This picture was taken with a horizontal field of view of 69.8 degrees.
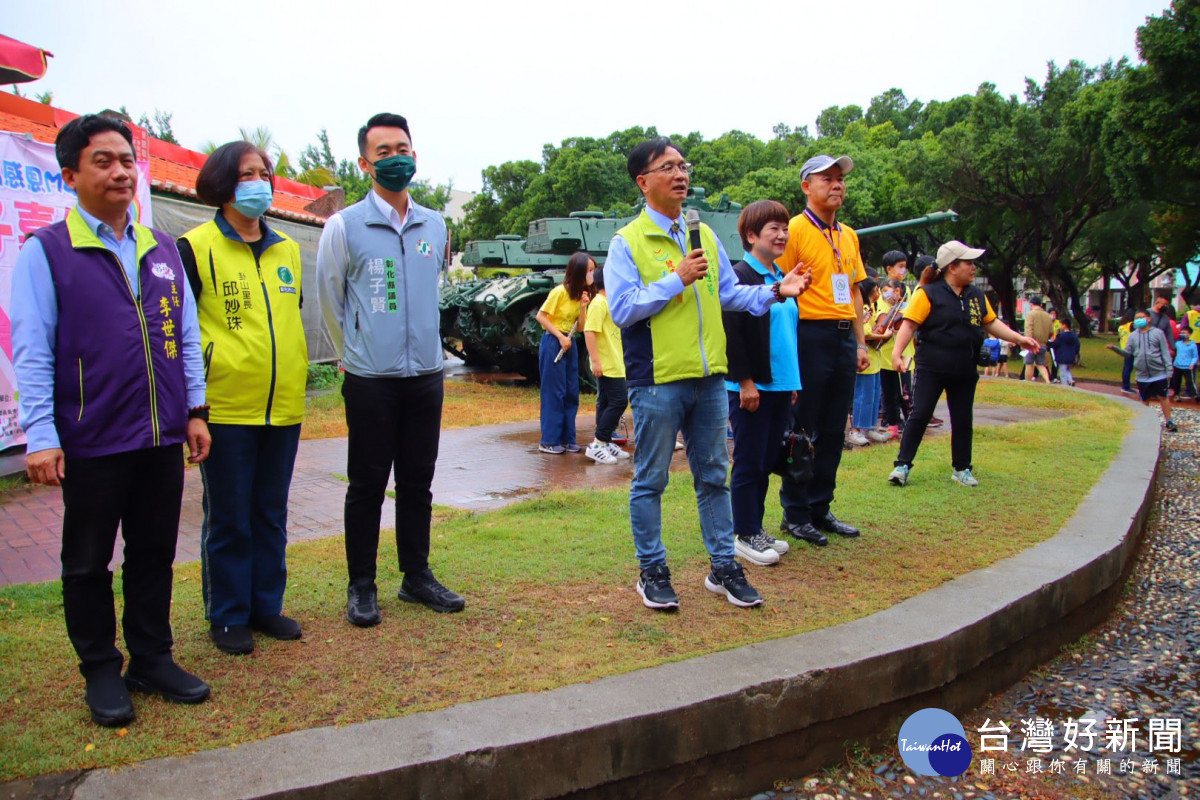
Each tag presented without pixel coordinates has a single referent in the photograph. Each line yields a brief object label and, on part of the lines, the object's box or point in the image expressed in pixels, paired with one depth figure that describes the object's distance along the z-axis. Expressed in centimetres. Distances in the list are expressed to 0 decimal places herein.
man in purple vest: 244
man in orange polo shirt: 429
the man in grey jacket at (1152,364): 1060
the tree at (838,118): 6825
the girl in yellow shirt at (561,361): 772
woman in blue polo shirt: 393
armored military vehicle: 1335
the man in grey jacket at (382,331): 321
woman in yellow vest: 298
